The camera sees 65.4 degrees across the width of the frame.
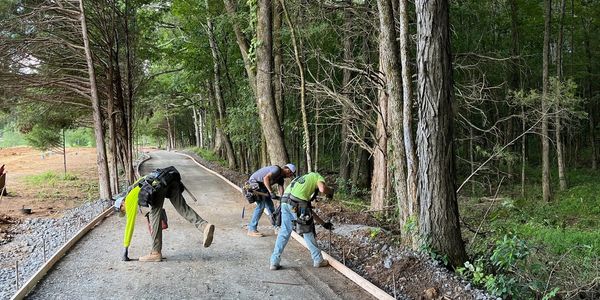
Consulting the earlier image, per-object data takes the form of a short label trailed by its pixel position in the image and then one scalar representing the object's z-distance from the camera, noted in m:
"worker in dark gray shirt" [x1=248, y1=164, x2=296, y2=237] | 8.34
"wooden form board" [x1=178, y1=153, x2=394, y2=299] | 5.68
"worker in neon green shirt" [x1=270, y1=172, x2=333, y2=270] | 6.84
